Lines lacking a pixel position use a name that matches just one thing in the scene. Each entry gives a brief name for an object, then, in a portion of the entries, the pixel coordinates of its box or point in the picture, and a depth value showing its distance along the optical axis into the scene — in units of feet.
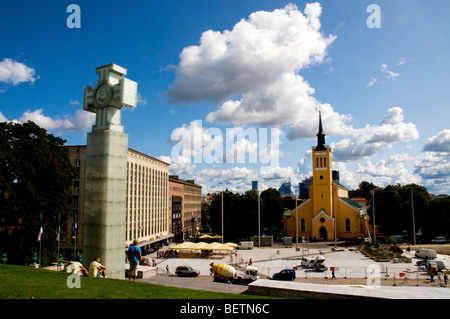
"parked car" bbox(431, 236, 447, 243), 188.94
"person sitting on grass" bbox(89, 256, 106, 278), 48.17
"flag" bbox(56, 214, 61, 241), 103.85
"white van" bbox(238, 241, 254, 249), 178.43
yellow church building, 221.87
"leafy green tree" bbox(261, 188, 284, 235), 240.53
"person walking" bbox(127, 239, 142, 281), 48.42
